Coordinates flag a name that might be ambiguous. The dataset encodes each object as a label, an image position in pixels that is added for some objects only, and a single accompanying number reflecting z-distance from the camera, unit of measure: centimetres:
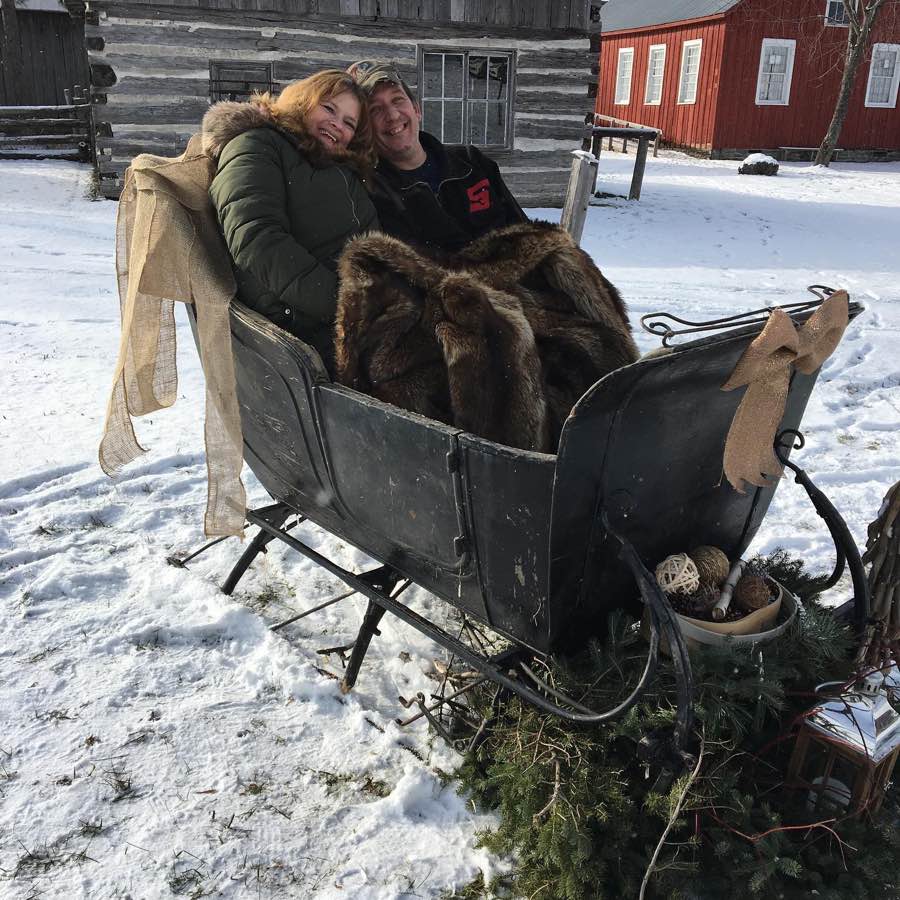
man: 312
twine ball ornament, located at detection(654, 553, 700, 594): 192
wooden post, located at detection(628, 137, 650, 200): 1161
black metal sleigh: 166
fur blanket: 209
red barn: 1761
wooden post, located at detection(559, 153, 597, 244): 406
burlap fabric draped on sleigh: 246
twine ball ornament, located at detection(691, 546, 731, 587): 199
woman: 246
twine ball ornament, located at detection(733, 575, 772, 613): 199
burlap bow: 171
